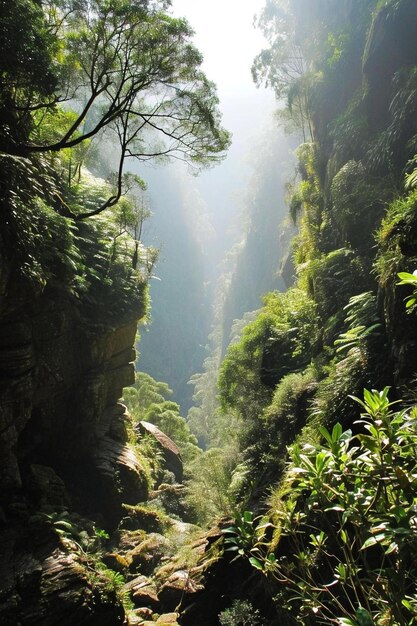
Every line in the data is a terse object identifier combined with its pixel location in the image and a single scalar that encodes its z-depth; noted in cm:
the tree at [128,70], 679
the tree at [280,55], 1634
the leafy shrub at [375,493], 188
